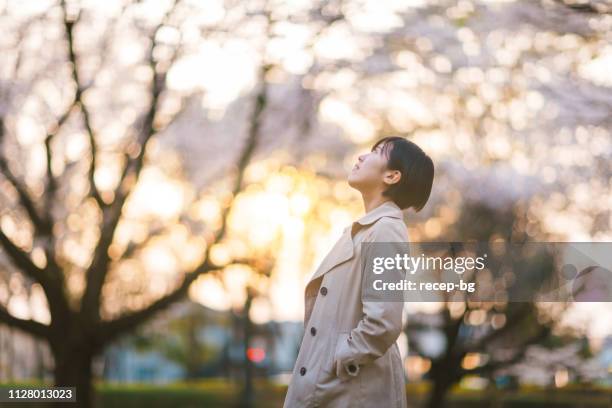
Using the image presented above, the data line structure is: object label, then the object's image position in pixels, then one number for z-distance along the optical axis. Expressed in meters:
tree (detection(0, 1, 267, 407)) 8.05
